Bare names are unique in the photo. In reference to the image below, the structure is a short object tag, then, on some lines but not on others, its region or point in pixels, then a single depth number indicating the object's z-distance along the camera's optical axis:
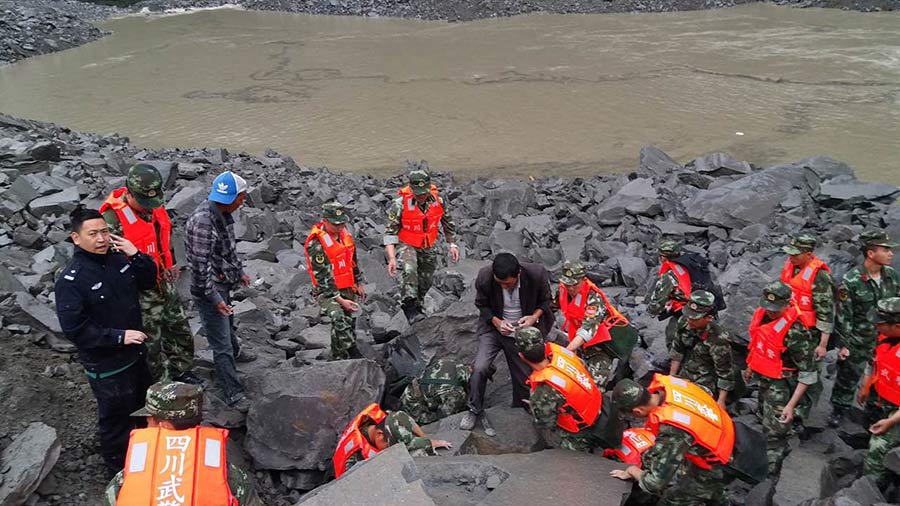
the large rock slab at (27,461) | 4.11
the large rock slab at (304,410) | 5.04
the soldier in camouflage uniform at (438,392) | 5.46
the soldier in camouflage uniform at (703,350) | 5.03
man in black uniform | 4.08
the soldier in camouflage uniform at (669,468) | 3.81
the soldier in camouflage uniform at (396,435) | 4.45
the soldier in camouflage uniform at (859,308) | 5.52
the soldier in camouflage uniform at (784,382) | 4.81
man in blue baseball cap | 4.91
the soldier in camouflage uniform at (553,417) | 4.36
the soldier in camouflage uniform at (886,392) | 4.46
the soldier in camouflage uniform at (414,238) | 6.80
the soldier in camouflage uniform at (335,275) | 5.79
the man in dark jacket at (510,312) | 5.34
